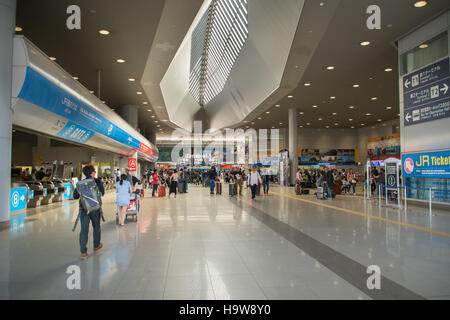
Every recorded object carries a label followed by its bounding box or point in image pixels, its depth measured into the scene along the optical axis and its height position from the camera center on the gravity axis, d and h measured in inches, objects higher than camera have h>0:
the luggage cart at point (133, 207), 349.7 -42.9
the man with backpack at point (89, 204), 203.6 -23.1
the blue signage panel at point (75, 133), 406.4 +54.7
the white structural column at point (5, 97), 280.1 +68.3
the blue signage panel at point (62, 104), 291.1 +78.8
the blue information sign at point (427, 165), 407.8 +5.6
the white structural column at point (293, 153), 1051.3 +57.2
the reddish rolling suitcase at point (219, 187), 771.4 -44.3
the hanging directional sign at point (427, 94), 404.2 +106.7
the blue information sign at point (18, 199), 372.5 -35.9
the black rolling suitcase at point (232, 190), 709.4 -47.8
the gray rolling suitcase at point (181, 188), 815.1 -48.9
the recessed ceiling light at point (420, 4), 359.9 +196.9
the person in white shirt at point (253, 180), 598.5 -21.0
